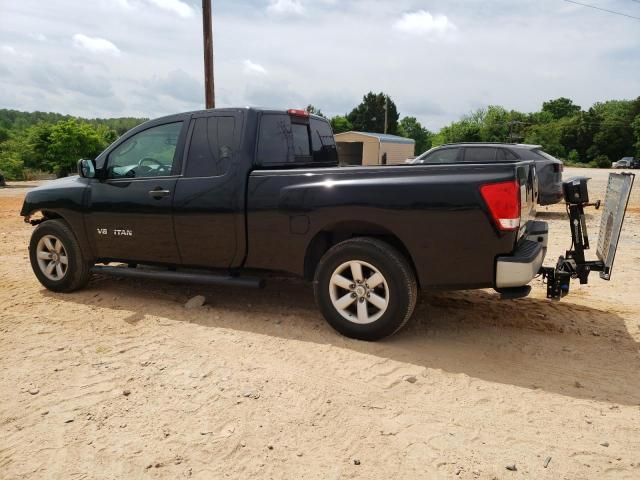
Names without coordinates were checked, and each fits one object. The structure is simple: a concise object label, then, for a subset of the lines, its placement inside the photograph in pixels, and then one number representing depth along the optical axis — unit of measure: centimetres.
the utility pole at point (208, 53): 1255
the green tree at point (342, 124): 8631
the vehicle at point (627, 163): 5906
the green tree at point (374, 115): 8350
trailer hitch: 395
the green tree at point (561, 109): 10775
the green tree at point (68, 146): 4231
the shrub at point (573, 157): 7456
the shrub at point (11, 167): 3706
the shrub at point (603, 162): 6881
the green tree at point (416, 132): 11269
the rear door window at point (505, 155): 1000
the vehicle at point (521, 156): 989
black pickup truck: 361
